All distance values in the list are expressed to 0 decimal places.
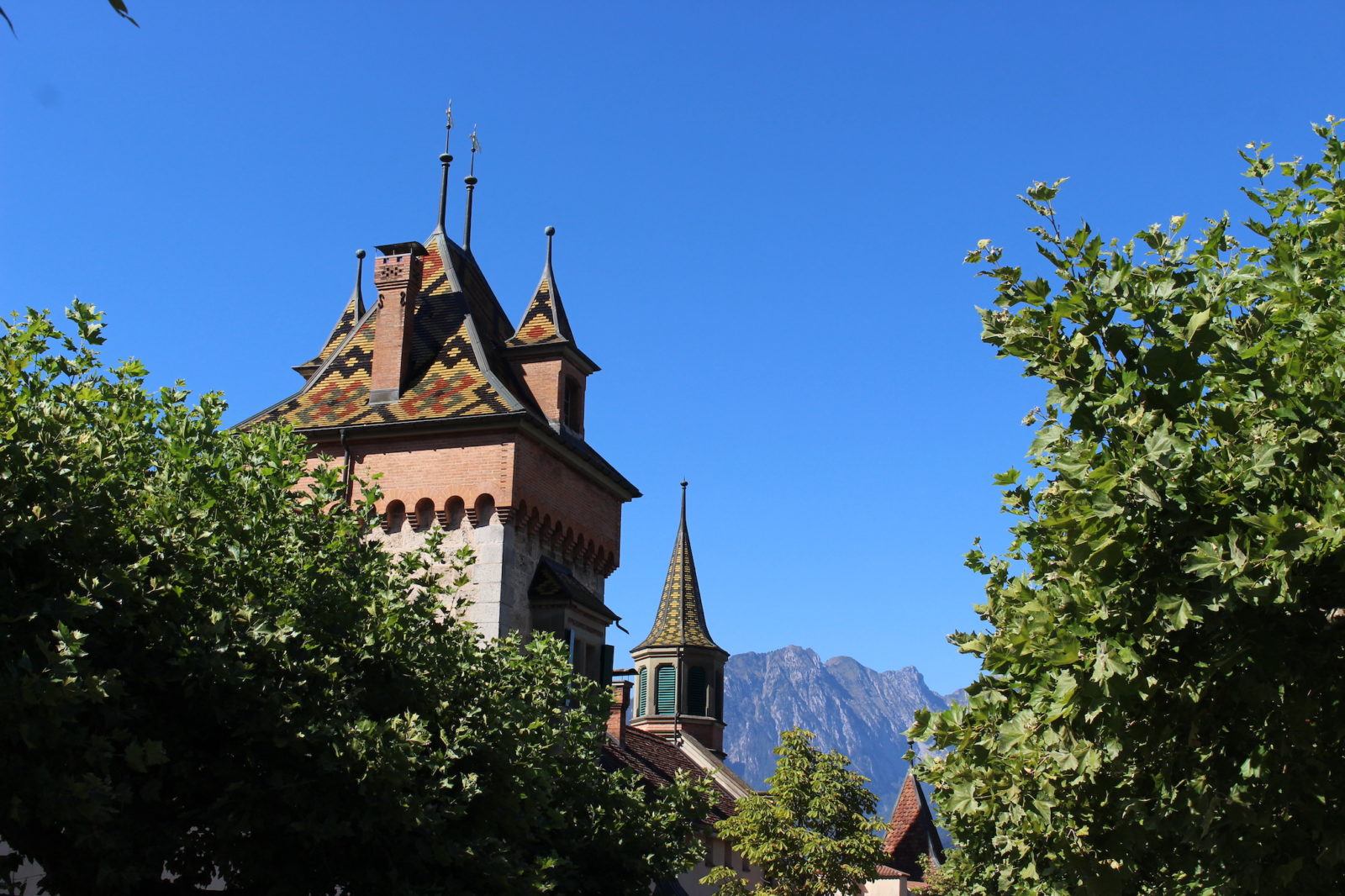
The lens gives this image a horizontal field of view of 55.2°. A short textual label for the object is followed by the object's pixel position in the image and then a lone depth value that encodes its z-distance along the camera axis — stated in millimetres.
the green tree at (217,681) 11430
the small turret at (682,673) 57250
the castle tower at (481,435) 26672
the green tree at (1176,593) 8336
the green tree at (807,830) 33094
